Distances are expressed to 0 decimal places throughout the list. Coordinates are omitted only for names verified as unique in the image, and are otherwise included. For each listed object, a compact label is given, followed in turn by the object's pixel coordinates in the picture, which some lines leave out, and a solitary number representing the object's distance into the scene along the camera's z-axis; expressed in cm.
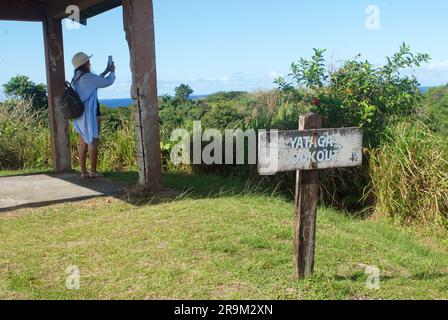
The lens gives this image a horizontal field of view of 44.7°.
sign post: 370
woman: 709
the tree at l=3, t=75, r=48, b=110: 1809
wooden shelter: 641
